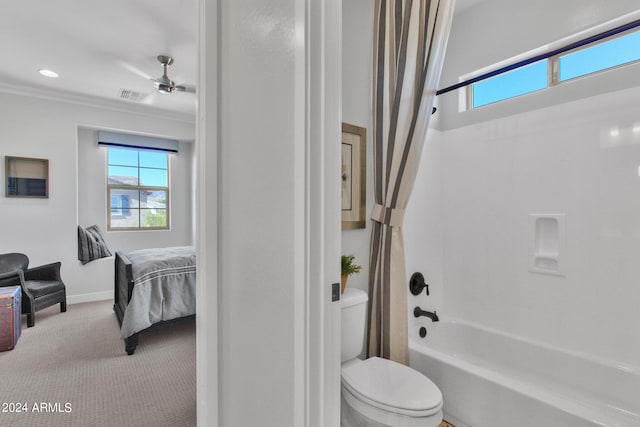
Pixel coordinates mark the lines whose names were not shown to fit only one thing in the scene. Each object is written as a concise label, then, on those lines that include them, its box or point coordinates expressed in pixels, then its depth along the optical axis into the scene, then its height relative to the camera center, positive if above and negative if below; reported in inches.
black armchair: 121.8 -30.4
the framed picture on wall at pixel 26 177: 141.2 +14.6
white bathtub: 54.1 -36.2
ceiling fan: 116.1 +48.0
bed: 102.5 -27.8
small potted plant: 61.1 -11.4
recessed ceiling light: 126.8 +55.0
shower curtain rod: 56.3 +31.6
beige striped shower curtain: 62.6 +16.3
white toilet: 47.0 -29.3
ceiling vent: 147.6 +54.8
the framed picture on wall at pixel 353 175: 70.7 +7.9
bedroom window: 179.9 +11.9
